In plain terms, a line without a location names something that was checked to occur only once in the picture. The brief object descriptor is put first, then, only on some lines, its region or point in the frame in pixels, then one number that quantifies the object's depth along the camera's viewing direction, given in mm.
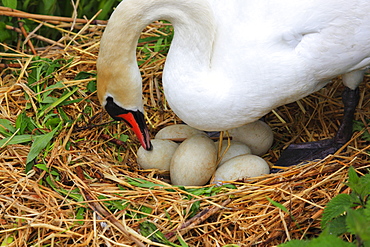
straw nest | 2895
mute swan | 2938
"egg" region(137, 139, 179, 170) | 3551
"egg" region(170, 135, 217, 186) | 3342
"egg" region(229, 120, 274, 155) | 3650
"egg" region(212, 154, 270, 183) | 3314
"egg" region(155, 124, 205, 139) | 3766
